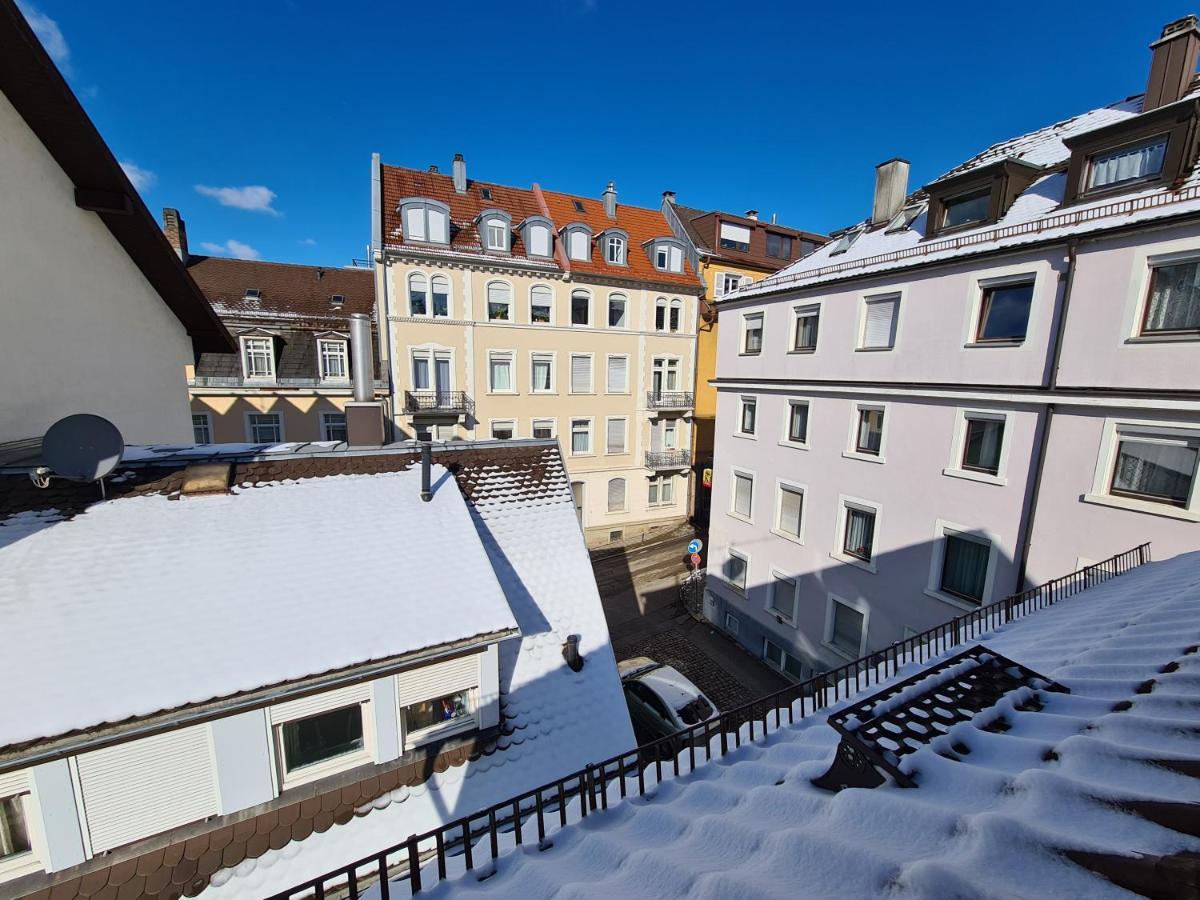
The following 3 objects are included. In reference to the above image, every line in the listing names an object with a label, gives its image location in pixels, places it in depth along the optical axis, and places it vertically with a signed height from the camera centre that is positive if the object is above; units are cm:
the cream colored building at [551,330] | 1983 +197
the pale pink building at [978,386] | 801 +6
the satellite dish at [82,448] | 626 -111
